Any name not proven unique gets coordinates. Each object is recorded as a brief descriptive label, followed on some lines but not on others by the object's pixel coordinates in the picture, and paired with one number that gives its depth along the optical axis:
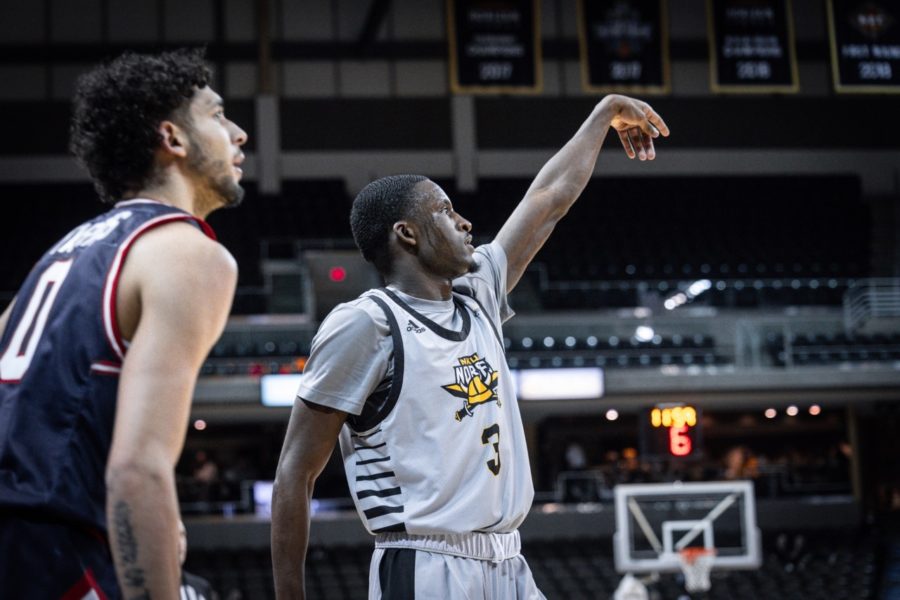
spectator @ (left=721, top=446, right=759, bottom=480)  17.74
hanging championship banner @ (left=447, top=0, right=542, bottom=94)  13.06
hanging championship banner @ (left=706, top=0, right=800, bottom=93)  12.98
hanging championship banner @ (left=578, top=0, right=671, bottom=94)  13.10
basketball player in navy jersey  1.78
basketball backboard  13.34
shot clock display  12.46
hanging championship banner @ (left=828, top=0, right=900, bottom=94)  12.89
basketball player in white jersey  2.82
